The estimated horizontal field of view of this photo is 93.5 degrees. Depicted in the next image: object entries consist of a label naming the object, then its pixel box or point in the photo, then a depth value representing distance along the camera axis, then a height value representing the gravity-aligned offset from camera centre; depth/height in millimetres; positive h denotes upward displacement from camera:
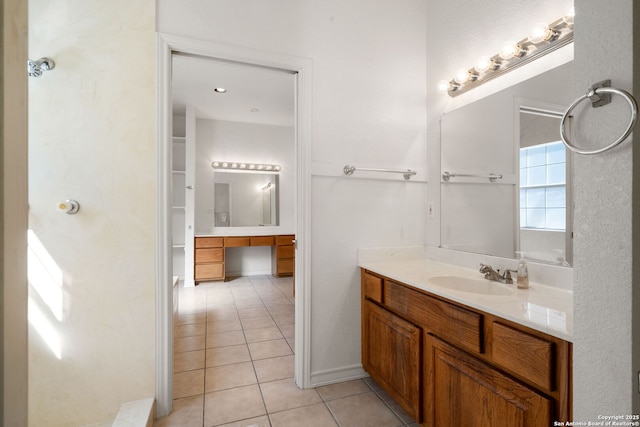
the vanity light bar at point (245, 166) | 5217 +828
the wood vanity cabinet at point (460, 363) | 958 -616
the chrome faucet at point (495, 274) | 1586 -332
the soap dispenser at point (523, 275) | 1483 -307
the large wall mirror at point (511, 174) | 1470 +226
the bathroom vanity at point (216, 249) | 4727 -589
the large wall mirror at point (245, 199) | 5262 +238
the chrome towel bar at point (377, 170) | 2094 +310
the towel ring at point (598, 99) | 596 +219
